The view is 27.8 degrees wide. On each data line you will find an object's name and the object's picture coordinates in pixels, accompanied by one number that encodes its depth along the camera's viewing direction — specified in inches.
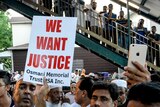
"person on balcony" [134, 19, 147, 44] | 367.8
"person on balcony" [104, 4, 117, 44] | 363.4
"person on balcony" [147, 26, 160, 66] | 361.9
